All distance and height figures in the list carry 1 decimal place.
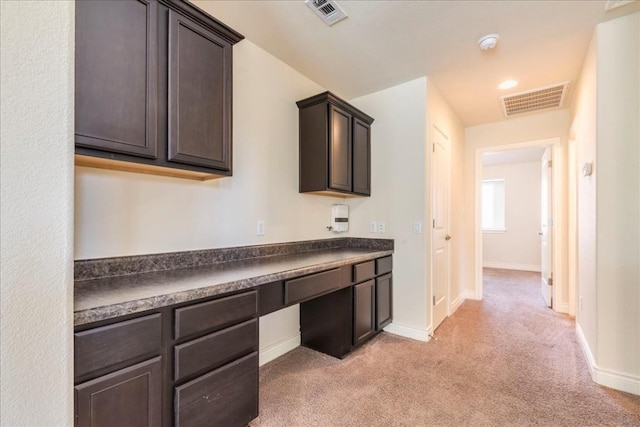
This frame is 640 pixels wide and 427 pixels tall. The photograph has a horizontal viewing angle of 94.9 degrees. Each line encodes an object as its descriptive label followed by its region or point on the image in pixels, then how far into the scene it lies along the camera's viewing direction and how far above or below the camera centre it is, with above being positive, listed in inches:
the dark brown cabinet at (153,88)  49.7 +24.4
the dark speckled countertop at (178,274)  44.0 -13.1
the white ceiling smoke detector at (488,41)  87.6 +52.2
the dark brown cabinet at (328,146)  103.9 +25.0
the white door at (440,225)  123.0 -5.3
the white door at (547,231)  153.9 -9.6
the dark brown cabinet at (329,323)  97.1 -37.9
